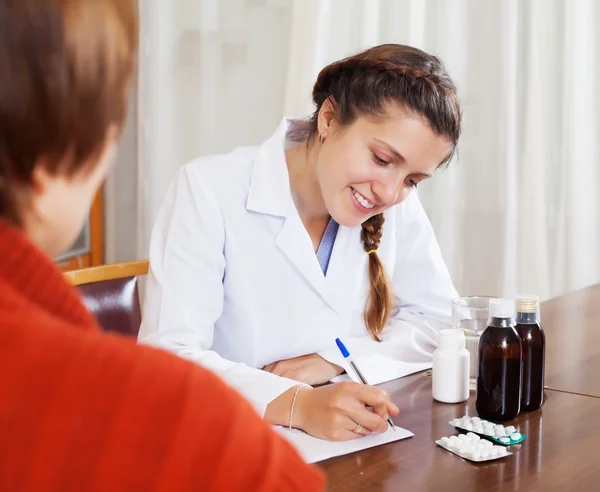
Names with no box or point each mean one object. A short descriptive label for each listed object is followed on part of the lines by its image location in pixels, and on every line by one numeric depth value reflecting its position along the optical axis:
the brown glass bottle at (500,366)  1.14
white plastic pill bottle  1.25
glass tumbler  1.36
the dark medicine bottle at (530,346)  1.20
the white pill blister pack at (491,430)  1.08
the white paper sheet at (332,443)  1.05
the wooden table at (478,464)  0.96
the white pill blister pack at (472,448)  1.02
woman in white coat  1.46
